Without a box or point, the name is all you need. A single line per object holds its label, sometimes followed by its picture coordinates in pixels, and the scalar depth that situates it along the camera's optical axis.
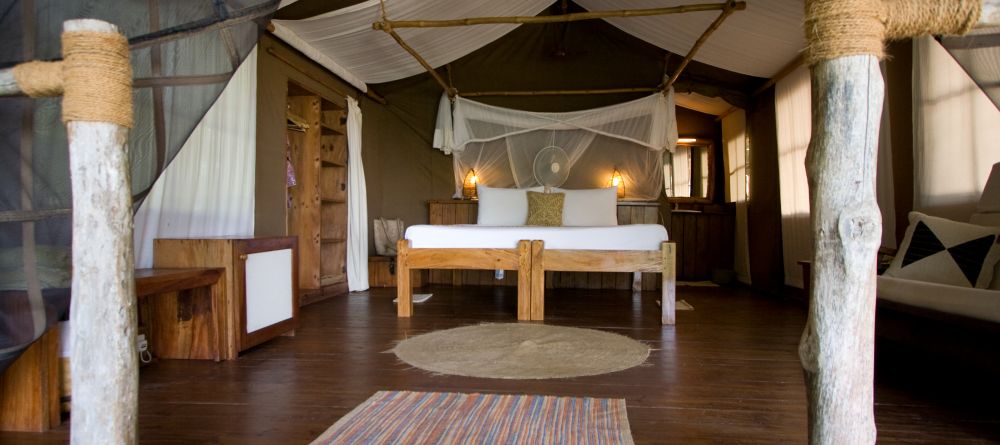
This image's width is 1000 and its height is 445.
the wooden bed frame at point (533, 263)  3.31
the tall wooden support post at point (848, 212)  0.99
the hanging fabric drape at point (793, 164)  4.31
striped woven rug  1.50
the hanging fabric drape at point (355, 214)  4.82
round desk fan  5.39
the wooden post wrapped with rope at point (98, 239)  1.00
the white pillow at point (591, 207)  4.89
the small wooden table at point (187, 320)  2.37
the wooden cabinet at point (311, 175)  4.42
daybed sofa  1.74
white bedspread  3.41
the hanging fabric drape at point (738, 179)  5.68
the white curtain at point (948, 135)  2.68
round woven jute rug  2.23
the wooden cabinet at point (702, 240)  6.13
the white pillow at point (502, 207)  4.98
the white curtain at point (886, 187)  3.29
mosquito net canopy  5.20
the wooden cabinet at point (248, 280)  2.38
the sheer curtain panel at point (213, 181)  2.59
